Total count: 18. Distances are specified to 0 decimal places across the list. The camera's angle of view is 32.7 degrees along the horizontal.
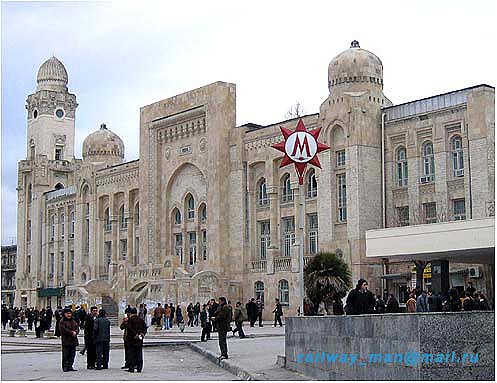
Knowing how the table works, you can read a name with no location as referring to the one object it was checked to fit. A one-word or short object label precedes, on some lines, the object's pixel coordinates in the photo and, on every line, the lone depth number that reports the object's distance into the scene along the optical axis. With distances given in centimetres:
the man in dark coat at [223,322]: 2000
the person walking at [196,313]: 4338
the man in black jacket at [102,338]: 1911
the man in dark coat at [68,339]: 1905
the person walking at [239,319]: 2877
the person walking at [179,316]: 4056
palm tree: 2992
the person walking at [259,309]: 3888
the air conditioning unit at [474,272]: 3506
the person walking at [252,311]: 3850
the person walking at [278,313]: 3809
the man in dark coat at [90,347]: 1939
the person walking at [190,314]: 4334
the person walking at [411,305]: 2108
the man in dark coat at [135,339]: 1834
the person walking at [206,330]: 2812
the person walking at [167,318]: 3859
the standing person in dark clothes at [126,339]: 1853
